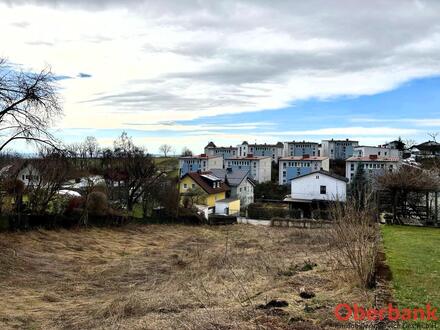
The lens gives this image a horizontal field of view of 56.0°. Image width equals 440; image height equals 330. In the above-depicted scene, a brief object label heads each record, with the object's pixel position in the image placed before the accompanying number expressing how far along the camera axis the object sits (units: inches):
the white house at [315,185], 1723.7
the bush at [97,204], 940.6
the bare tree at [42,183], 788.6
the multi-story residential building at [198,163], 2942.9
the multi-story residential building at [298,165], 2586.9
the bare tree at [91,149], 2546.8
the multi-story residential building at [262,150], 3479.3
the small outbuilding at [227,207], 1763.0
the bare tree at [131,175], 1300.4
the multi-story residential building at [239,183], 2124.8
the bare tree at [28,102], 469.4
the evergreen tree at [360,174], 1803.0
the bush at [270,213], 1458.3
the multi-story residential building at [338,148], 3393.2
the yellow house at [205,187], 1699.4
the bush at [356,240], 256.8
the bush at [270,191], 2402.8
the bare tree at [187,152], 3565.5
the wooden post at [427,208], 758.5
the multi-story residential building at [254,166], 2810.0
